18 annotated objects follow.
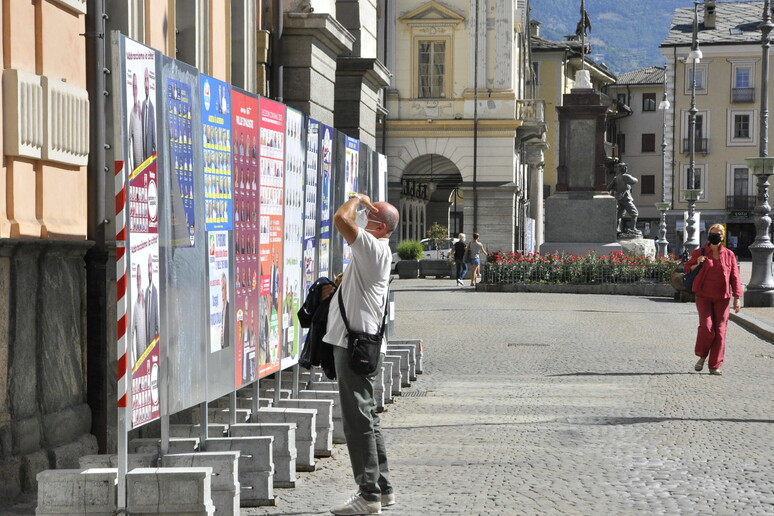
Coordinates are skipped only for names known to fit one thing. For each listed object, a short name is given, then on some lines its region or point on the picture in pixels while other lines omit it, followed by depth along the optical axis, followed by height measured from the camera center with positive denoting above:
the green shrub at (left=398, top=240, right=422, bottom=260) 46.22 -1.06
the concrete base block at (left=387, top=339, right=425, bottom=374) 15.28 -1.44
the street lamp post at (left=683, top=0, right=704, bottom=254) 51.34 +0.88
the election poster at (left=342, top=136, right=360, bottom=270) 12.67 +0.47
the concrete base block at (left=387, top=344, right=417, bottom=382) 14.94 -1.52
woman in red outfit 16.16 -0.89
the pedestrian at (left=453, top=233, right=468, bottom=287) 42.00 -1.21
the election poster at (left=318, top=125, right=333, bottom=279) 11.48 +0.18
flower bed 36.66 -1.34
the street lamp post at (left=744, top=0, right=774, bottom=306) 29.92 -0.60
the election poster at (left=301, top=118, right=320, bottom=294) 10.85 +0.12
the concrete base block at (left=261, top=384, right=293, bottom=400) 10.94 -1.40
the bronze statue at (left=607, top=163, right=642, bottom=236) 49.80 +0.96
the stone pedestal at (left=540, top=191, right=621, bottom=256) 41.47 -0.09
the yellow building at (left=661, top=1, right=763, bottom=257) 94.69 +6.76
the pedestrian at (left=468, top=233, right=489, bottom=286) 41.28 -0.95
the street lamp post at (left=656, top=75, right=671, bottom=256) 62.74 -0.63
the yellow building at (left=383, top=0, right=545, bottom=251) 53.22 +4.48
